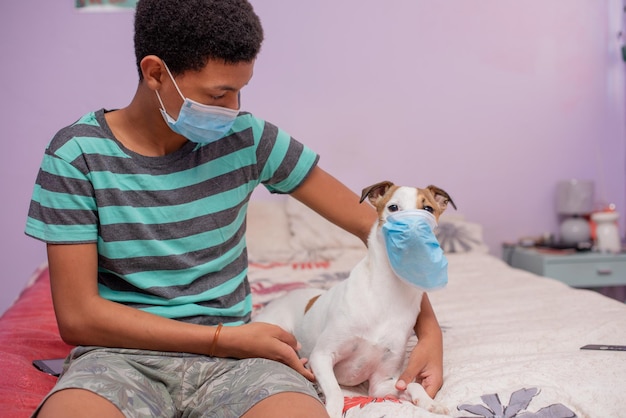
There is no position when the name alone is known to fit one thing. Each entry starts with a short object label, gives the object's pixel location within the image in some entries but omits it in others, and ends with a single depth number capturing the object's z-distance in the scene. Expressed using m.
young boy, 1.24
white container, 3.76
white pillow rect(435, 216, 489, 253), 3.56
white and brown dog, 1.39
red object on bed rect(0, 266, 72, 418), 1.34
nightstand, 3.69
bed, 1.29
